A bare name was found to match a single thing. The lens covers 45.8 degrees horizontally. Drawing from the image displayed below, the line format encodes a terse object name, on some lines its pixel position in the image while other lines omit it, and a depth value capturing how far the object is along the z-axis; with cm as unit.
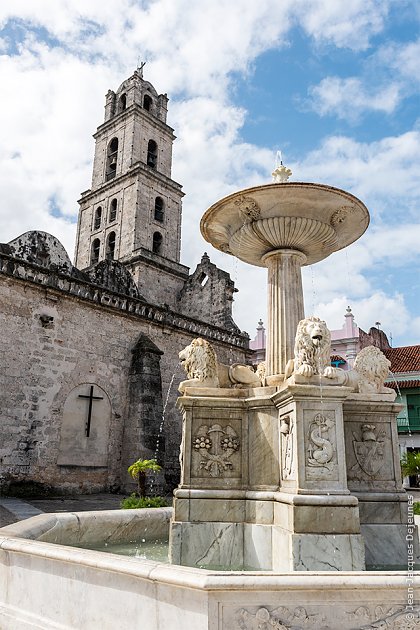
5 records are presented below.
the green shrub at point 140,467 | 1123
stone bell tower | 2702
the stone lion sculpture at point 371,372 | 529
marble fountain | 275
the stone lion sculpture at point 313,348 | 476
